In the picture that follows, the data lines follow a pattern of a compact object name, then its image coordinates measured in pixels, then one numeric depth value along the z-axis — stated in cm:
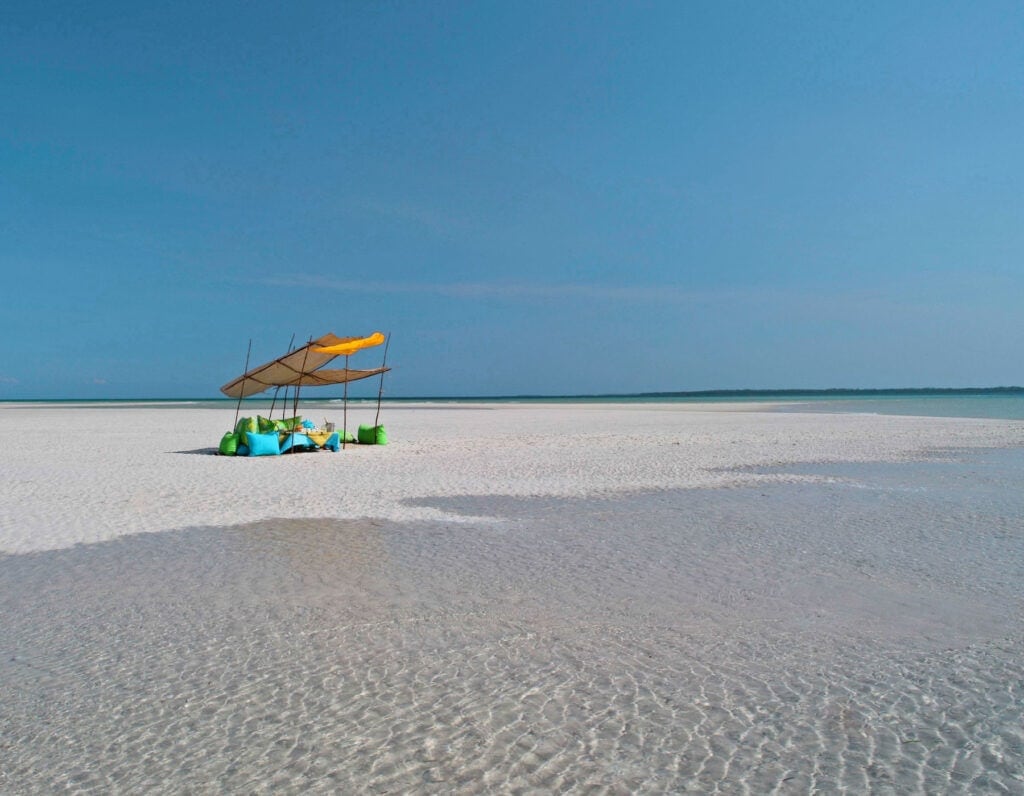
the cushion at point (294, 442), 1820
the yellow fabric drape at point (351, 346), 1842
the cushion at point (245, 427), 1808
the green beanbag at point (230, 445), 1783
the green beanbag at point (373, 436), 2097
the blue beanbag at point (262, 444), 1756
